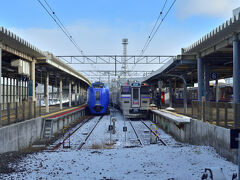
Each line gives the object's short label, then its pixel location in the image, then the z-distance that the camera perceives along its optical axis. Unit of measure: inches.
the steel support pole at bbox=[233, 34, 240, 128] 406.9
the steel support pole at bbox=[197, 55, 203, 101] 617.0
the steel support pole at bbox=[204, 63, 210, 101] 709.3
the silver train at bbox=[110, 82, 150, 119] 885.8
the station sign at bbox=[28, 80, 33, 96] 652.1
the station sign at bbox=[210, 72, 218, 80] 622.5
